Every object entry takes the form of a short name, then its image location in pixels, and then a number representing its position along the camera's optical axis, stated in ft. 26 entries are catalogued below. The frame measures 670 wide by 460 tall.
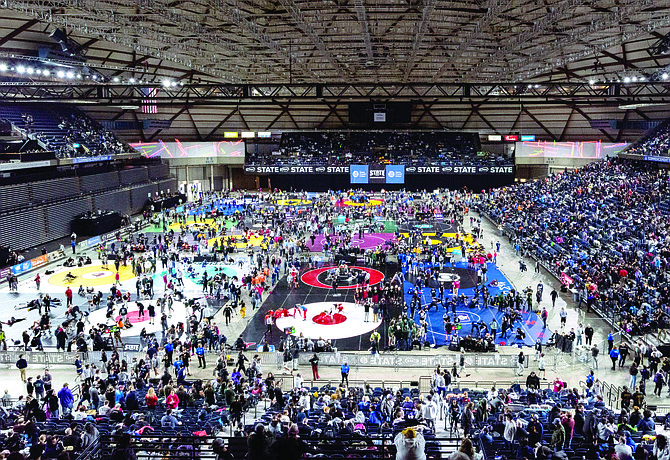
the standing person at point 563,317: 83.66
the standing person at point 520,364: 68.28
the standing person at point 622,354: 70.64
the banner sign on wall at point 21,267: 116.06
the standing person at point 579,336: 77.05
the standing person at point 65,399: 52.75
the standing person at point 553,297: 94.53
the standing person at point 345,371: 64.03
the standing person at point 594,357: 68.64
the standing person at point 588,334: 76.23
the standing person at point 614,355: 69.87
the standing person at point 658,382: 60.90
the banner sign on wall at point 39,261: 123.65
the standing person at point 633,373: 62.08
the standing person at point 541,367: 69.03
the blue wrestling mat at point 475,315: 82.64
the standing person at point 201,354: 71.87
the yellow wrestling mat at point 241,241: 147.84
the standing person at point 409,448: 23.57
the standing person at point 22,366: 65.05
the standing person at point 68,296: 94.68
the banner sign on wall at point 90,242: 146.15
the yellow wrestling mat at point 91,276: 113.29
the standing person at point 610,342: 71.51
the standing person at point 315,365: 68.44
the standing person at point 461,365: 69.51
